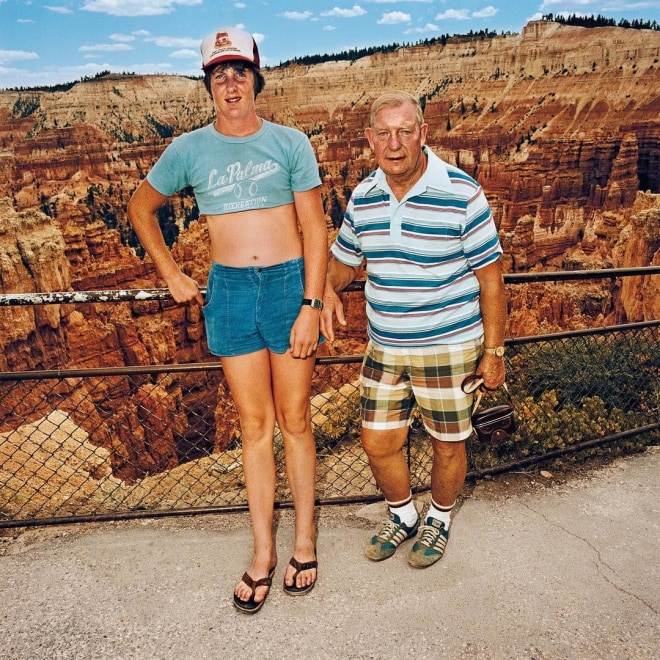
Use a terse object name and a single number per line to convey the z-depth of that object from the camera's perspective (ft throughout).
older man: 6.72
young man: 6.63
